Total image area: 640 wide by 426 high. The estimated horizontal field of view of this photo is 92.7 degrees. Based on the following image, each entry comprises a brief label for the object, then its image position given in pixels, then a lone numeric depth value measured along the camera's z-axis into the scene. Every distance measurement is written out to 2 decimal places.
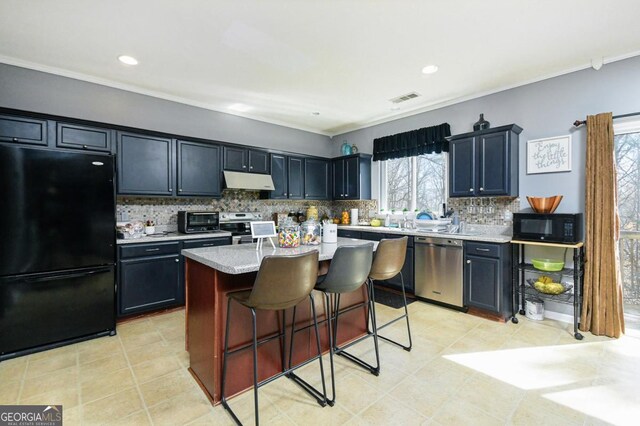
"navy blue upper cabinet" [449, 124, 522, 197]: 3.53
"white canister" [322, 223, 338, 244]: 2.74
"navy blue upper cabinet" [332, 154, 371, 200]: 5.36
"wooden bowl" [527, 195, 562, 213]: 3.27
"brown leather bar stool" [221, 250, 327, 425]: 1.69
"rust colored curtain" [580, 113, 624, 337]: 2.92
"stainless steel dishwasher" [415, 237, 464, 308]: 3.66
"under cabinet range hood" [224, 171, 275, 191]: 4.34
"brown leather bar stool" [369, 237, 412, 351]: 2.41
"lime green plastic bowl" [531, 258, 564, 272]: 3.15
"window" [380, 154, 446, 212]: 4.66
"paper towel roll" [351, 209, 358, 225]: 5.61
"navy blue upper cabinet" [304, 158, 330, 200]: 5.43
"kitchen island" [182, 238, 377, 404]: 1.96
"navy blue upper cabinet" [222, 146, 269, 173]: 4.41
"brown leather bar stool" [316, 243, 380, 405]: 2.05
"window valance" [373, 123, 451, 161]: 4.41
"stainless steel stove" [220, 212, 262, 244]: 4.46
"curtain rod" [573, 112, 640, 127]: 2.96
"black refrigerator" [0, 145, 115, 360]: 2.53
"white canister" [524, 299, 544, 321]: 3.36
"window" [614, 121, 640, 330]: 3.04
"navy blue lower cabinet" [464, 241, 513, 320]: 3.30
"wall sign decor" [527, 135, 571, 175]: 3.34
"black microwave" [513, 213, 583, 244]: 3.00
